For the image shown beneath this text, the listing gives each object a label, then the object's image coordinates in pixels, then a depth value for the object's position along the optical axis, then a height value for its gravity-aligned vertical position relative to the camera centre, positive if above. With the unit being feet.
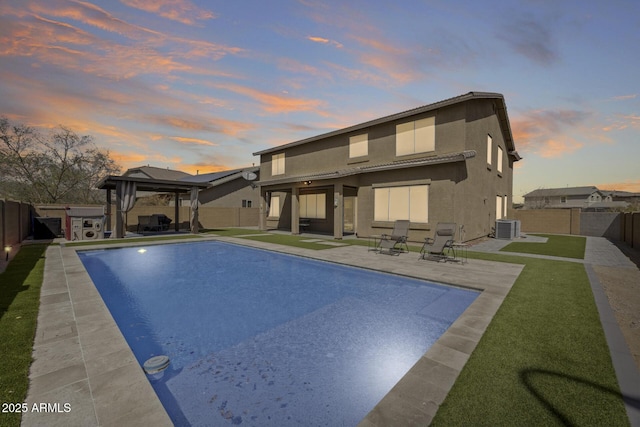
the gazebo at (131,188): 52.54 +5.03
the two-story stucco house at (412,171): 44.29 +7.99
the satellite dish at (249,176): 99.09 +13.54
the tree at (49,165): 88.69 +16.14
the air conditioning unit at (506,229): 54.75 -2.73
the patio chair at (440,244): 32.14 -3.47
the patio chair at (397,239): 37.42 -3.56
